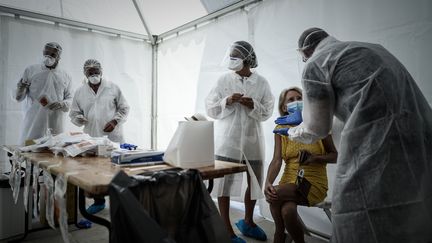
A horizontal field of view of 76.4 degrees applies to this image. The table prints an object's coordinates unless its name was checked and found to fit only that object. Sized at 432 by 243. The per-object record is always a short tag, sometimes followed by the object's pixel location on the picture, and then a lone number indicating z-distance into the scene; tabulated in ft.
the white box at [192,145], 3.86
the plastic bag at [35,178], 4.81
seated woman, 5.21
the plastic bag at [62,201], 3.30
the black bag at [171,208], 2.72
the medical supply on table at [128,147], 5.54
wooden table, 3.01
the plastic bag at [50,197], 4.07
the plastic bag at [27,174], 5.21
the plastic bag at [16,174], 5.74
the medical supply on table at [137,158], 4.18
